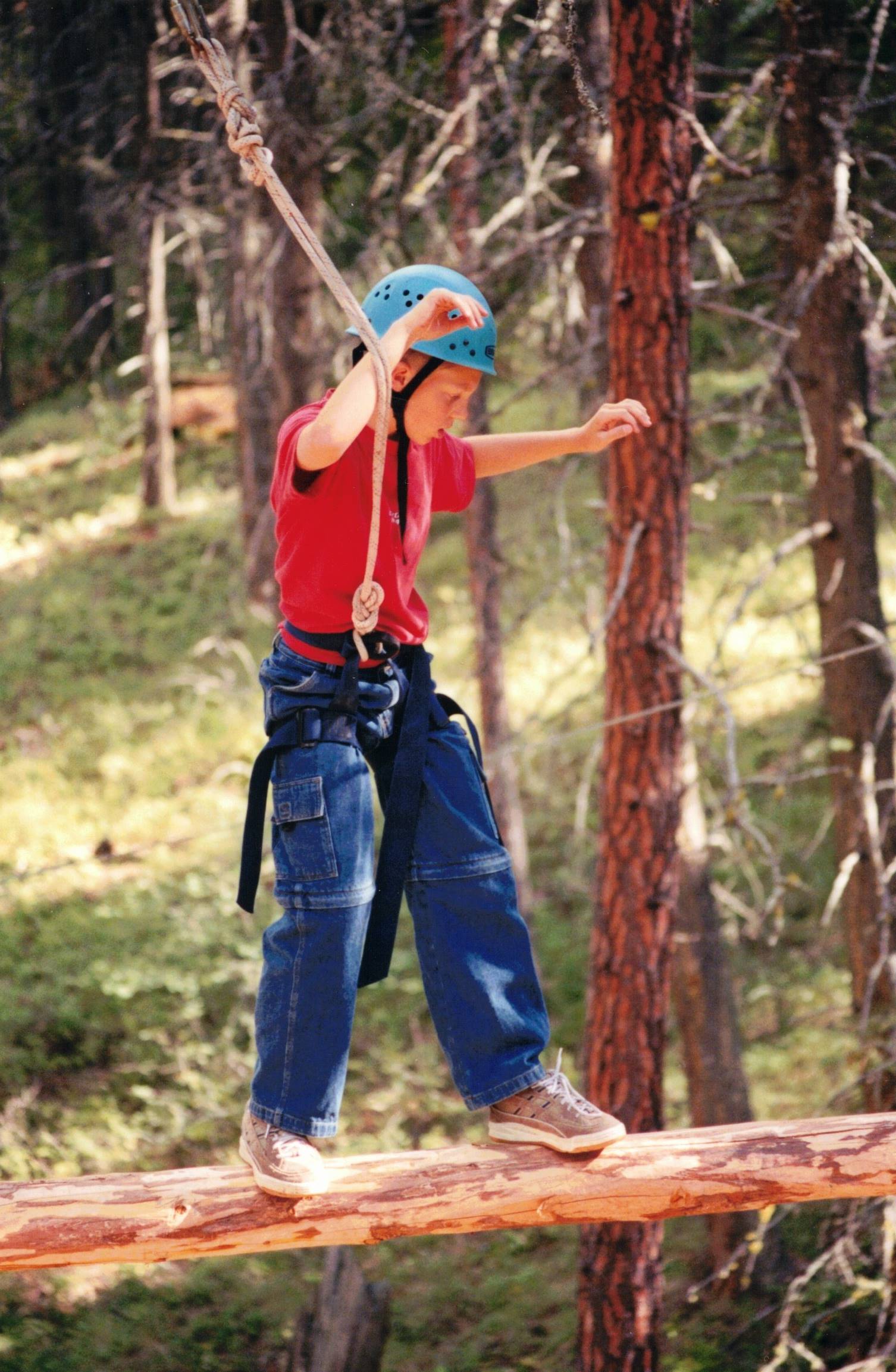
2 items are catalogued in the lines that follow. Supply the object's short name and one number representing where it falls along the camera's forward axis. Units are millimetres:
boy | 5957
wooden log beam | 5840
